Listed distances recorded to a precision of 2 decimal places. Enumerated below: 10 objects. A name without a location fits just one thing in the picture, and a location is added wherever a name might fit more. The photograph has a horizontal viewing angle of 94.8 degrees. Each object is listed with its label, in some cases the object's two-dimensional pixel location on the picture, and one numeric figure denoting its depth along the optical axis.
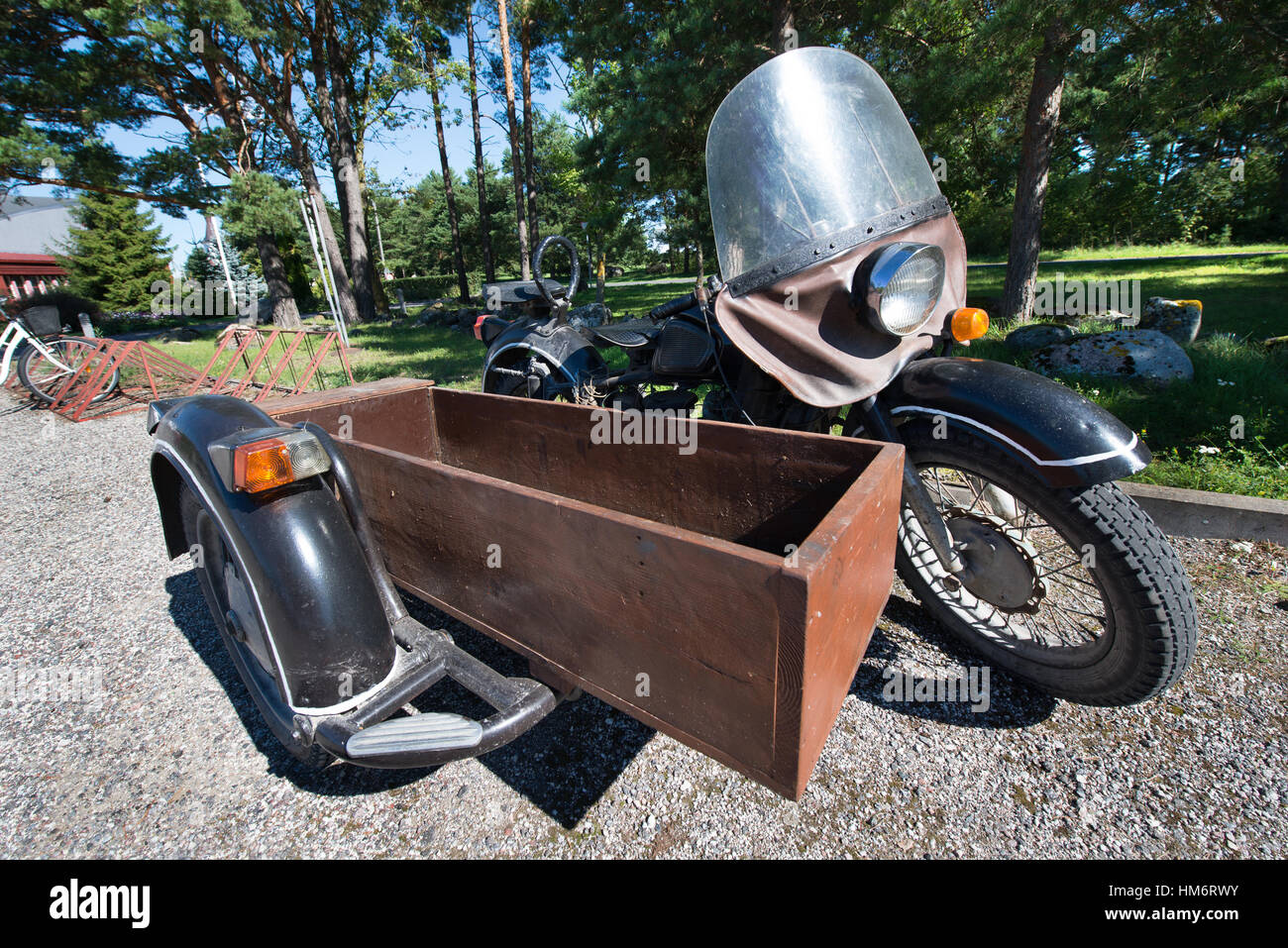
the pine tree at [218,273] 25.17
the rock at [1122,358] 4.43
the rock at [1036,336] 5.56
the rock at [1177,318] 5.82
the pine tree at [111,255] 21.31
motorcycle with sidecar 1.17
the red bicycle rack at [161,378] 6.83
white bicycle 7.60
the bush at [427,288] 36.78
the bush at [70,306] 16.92
